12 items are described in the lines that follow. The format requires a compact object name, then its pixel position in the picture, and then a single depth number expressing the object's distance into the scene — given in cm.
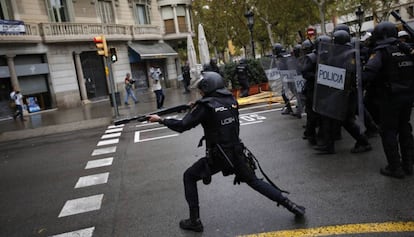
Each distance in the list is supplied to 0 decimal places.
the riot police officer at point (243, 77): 1398
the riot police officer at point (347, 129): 557
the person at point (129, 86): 1962
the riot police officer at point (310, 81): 604
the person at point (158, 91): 1482
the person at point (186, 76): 2167
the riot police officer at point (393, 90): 439
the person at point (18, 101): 1869
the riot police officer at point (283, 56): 973
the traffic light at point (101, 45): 1402
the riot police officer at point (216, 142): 360
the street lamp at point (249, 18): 1922
